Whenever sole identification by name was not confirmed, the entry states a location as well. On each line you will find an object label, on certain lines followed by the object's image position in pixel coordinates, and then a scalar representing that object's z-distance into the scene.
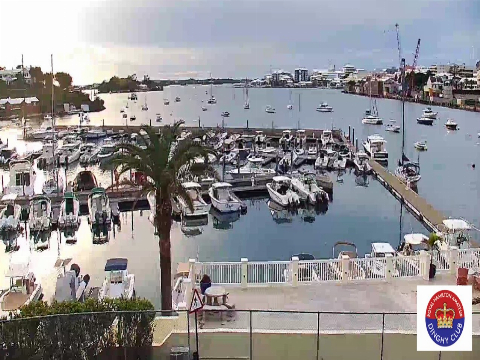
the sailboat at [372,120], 118.18
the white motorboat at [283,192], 46.09
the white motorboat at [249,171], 55.47
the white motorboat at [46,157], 63.47
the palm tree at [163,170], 17.16
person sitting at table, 14.55
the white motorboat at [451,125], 106.56
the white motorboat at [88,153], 66.00
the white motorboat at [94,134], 85.38
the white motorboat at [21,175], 48.12
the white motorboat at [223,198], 43.61
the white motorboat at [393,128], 102.62
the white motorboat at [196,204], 41.72
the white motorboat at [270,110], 166.27
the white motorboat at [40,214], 38.56
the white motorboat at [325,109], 165.50
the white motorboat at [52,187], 47.12
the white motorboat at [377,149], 69.62
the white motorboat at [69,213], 39.09
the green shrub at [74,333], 11.49
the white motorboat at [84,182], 48.56
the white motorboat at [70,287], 22.94
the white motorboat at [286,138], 78.10
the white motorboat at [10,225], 37.27
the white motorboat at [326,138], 74.69
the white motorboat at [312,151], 68.75
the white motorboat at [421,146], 79.38
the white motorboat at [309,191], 46.97
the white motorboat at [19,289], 23.28
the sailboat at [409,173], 53.81
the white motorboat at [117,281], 22.92
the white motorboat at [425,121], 120.06
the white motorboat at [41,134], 86.91
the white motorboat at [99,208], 40.03
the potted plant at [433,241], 19.94
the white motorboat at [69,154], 64.75
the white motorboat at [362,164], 60.56
